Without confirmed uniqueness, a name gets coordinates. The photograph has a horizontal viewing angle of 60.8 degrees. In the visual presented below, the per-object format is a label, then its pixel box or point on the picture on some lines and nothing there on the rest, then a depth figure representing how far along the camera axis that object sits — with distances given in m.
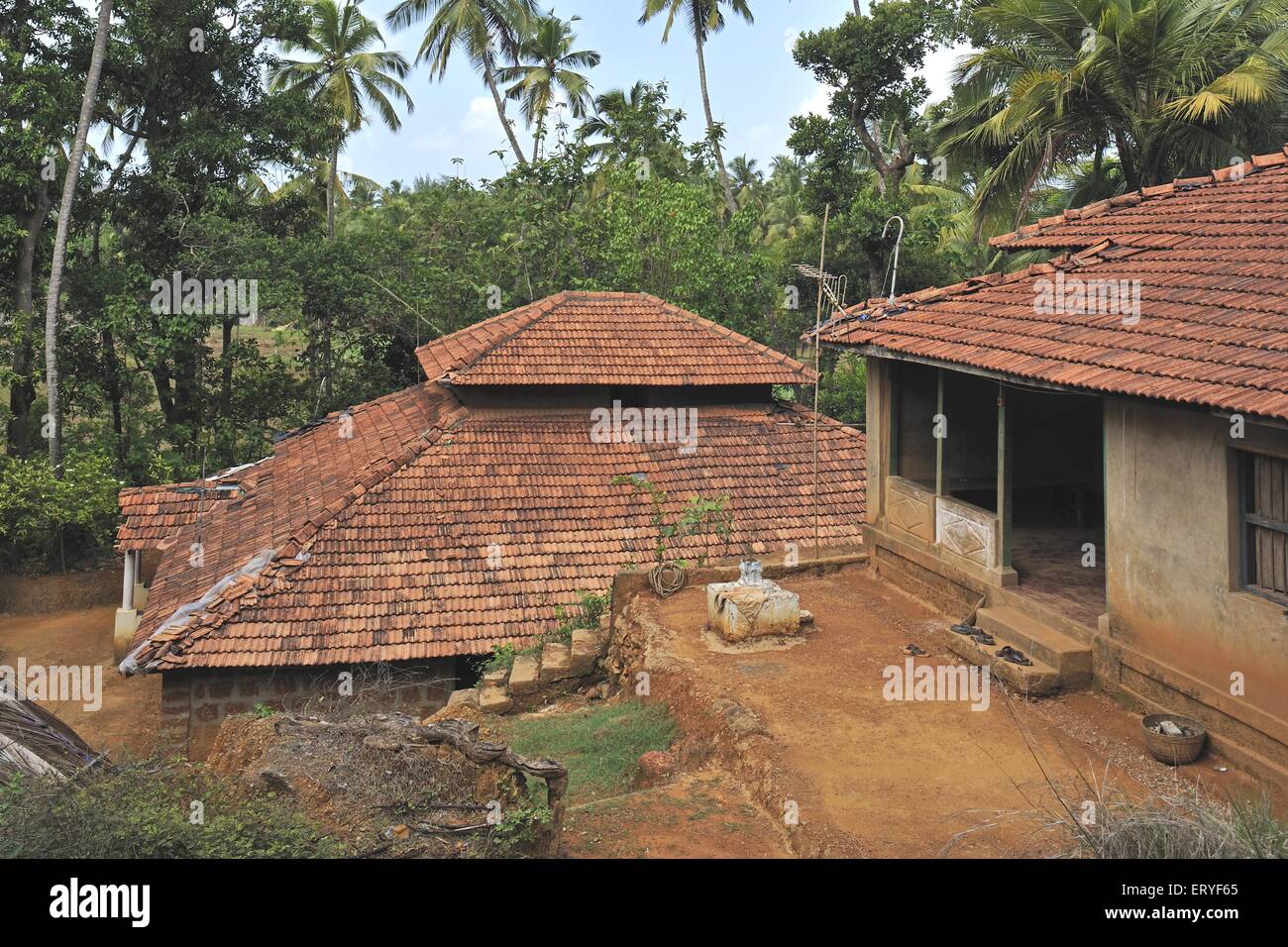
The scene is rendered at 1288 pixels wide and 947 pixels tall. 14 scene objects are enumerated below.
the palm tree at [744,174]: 58.12
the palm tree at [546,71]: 37.31
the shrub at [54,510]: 21.69
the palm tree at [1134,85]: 17.80
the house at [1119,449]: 7.86
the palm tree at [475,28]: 35.56
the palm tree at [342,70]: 33.78
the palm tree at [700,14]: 35.94
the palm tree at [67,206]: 20.77
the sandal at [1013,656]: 9.55
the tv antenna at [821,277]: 12.07
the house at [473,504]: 13.62
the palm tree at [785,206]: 45.28
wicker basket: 7.88
